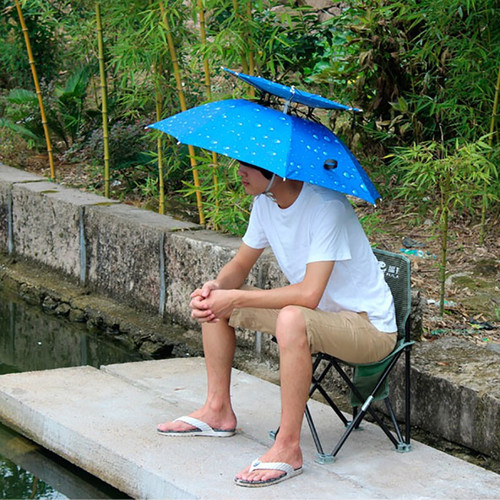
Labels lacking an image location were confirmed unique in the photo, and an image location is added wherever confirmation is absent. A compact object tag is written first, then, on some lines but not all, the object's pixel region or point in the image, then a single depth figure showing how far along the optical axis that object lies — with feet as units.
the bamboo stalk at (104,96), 33.75
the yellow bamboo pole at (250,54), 27.75
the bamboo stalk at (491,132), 29.47
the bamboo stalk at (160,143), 31.52
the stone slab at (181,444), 18.44
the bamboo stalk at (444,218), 25.11
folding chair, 19.37
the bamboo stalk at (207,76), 28.26
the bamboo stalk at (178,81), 29.39
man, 18.39
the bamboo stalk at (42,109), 37.80
